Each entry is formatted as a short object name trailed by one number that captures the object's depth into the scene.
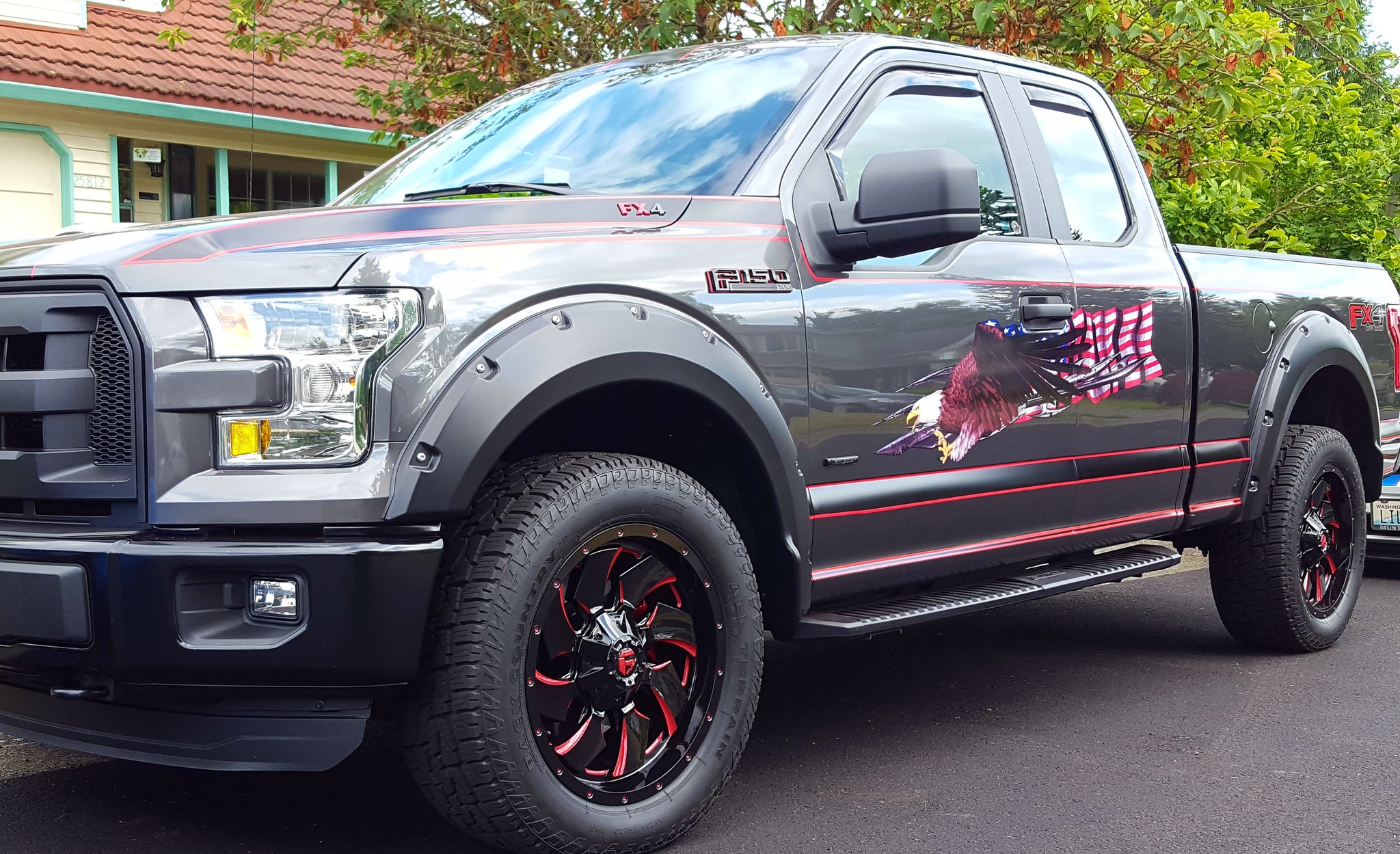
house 12.36
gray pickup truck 2.75
